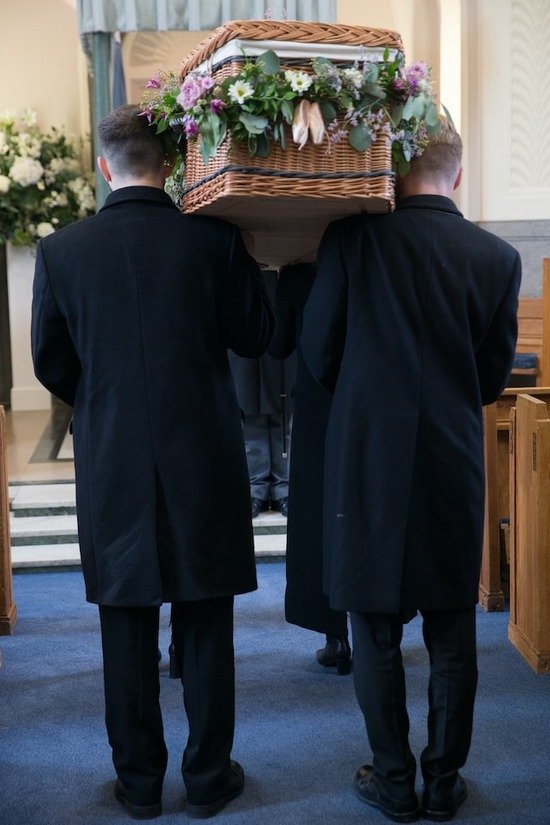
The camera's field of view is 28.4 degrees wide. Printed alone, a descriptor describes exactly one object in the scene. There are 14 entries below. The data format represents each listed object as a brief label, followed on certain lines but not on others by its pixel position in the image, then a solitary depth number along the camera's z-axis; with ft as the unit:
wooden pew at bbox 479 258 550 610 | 14.88
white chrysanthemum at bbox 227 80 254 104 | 7.52
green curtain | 22.17
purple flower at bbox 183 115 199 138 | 7.89
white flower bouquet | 27.22
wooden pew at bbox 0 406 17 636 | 14.30
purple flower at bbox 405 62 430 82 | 7.80
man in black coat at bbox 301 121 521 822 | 8.45
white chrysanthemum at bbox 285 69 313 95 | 7.51
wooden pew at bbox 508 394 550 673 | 12.60
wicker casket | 7.66
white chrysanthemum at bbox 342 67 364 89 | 7.62
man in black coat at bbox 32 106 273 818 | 8.54
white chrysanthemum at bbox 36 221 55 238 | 27.30
